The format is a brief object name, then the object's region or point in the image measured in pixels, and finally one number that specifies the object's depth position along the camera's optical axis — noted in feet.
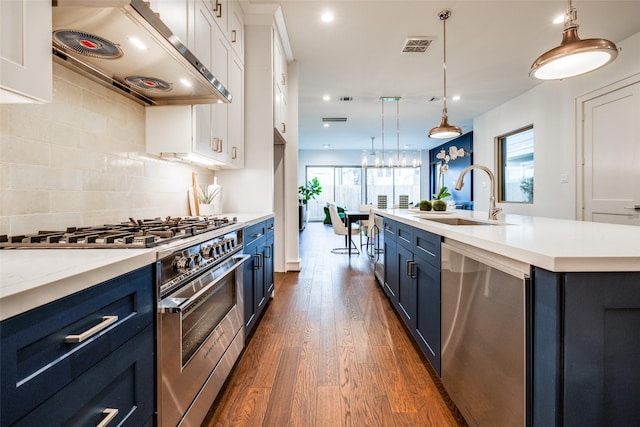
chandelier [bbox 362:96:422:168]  19.17
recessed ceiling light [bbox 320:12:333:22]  10.29
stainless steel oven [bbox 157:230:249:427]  3.41
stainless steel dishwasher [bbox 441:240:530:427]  3.05
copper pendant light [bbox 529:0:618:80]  4.79
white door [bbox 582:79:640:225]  11.99
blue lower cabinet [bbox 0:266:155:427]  1.76
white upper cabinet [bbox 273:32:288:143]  11.02
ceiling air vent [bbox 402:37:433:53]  11.86
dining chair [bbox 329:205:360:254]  17.81
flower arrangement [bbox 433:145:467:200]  10.59
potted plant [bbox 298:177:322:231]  35.30
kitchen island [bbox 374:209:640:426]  2.61
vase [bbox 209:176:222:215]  8.73
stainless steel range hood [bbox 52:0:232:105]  3.52
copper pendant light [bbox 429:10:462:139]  10.58
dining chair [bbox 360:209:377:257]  12.85
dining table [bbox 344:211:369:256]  17.15
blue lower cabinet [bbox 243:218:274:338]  6.82
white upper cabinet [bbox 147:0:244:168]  6.09
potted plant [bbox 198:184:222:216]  8.38
